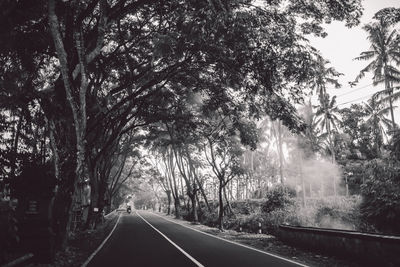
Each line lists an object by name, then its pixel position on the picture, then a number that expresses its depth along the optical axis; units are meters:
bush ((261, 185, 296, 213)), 25.78
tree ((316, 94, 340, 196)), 44.38
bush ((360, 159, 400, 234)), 17.23
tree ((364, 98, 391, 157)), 44.88
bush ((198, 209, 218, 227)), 32.59
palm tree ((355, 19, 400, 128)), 30.81
